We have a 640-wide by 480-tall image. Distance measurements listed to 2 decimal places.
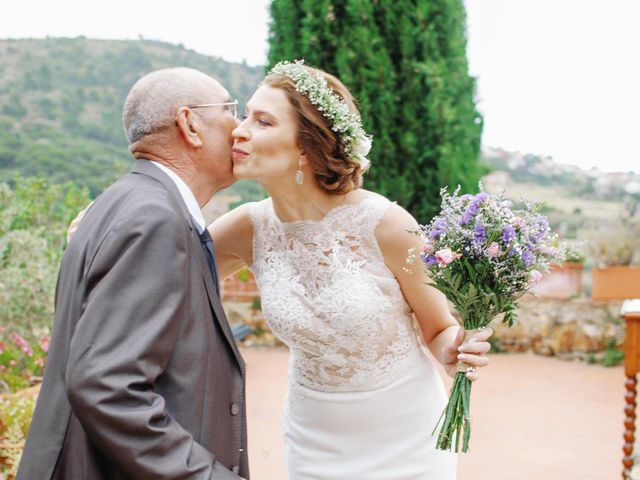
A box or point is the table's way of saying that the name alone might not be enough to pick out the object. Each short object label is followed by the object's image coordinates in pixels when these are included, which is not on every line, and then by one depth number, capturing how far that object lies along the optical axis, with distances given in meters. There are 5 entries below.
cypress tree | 6.20
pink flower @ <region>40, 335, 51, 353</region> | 4.61
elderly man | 1.36
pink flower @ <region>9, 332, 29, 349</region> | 4.44
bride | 2.38
